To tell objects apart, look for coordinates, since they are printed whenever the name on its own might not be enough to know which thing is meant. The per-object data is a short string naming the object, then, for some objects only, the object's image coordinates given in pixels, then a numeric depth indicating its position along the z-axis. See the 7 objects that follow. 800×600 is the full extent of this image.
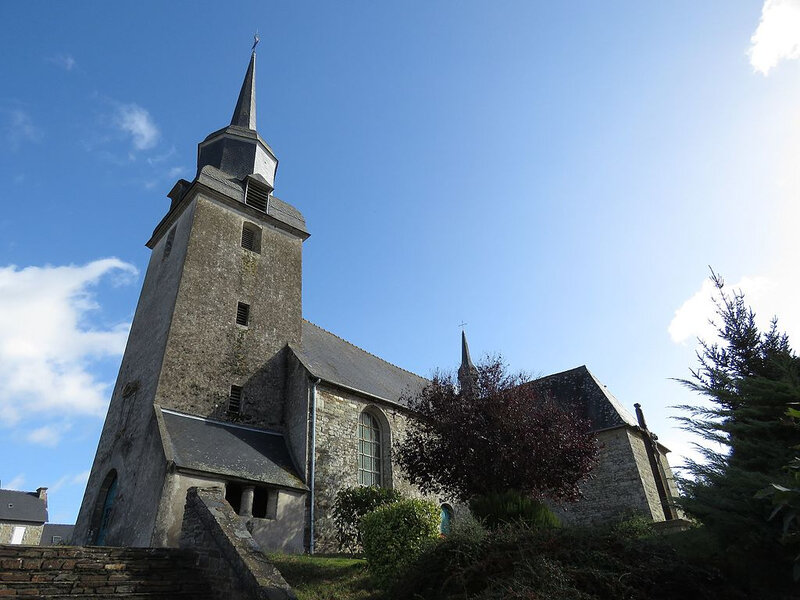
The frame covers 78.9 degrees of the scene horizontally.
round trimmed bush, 7.72
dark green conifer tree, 4.84
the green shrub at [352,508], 12.48
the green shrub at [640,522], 14.70
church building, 11.41
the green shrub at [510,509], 8.91
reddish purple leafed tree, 10.76
